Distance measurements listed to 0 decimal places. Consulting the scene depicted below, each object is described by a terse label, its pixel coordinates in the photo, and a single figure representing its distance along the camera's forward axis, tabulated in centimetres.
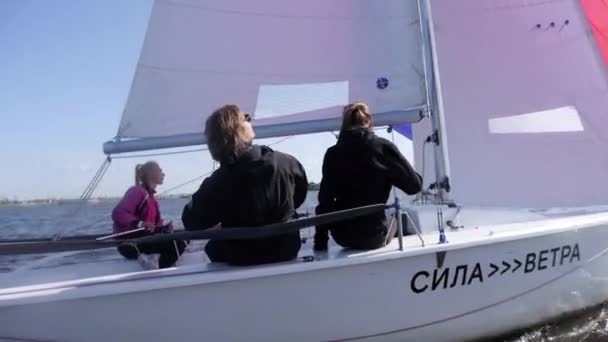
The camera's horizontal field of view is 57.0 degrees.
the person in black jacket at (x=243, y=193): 305
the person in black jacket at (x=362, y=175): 330
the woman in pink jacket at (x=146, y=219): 366
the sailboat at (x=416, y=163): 295
